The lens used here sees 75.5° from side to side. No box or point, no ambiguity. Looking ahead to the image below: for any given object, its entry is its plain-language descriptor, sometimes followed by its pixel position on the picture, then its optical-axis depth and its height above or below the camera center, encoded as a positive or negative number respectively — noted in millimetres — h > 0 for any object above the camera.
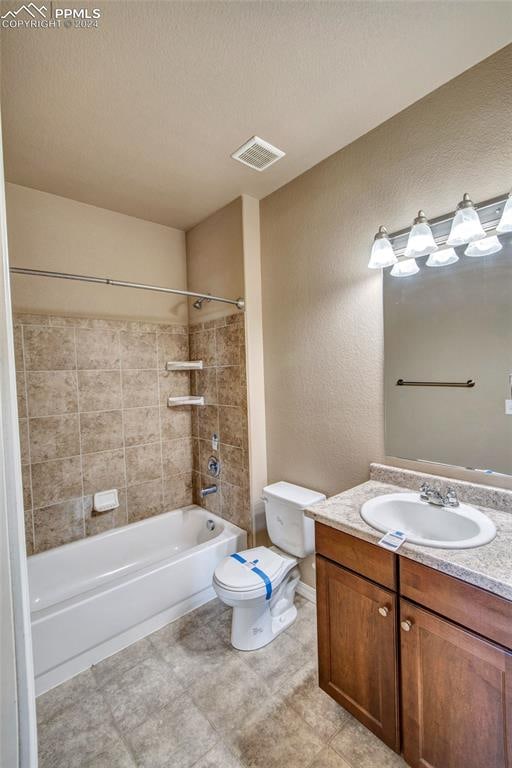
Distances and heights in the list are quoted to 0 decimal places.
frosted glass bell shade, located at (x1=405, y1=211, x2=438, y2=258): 1428 +559
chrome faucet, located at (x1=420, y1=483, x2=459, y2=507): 1315 -539
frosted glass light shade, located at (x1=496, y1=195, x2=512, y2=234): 1233 +541
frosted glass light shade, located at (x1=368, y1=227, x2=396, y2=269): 1542 +548
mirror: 1303 +21
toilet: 1682 -1074
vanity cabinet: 922 -944
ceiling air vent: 1734 +1191
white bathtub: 1629 -1266
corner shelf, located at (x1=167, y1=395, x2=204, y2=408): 2671 -222
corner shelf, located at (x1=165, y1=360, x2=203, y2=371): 2656 +67
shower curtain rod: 1765 +555
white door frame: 603 -391
